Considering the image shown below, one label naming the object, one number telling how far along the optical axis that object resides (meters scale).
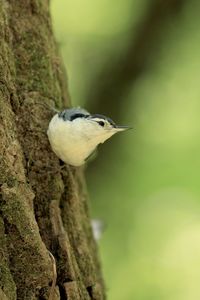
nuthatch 5.75
